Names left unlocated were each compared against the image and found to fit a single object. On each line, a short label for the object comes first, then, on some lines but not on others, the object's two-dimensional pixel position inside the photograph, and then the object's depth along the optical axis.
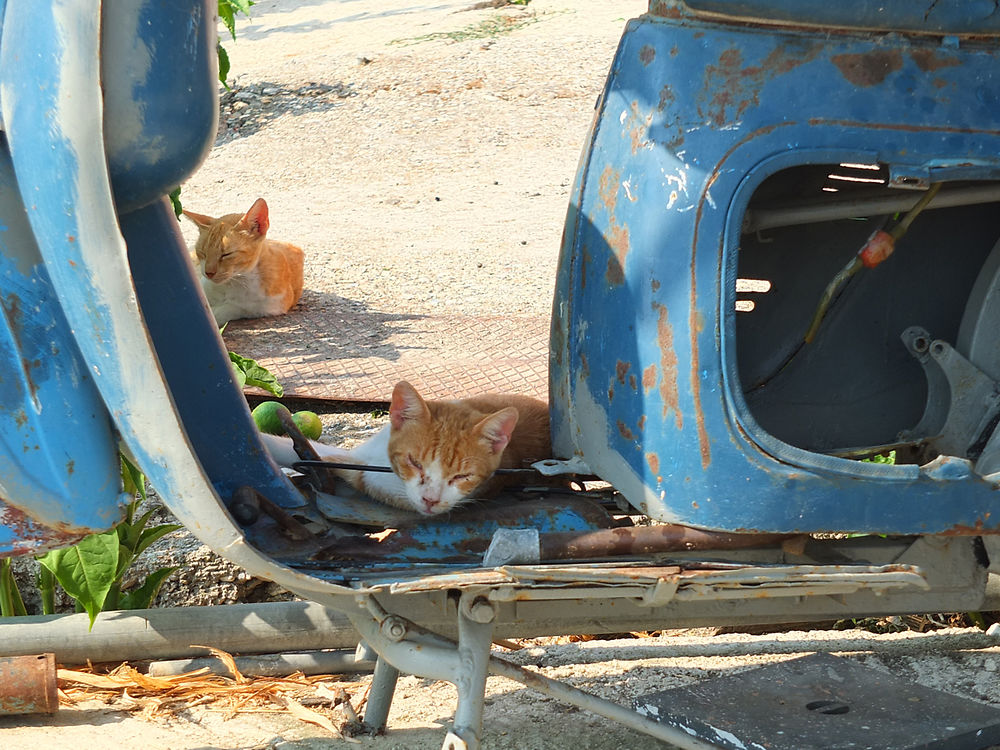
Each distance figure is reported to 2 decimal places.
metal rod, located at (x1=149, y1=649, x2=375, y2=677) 5.18
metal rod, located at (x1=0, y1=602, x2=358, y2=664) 5.06
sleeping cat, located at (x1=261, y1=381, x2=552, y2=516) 4.59
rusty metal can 4.69
